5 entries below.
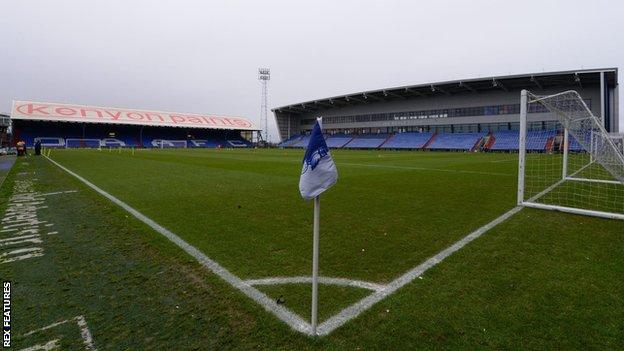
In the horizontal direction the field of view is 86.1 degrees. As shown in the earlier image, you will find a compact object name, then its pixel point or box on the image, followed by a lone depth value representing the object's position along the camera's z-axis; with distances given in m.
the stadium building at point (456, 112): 47.81
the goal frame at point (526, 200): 6.99
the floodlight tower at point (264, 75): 85.11
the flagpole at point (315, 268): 2.76
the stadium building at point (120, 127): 63.56
